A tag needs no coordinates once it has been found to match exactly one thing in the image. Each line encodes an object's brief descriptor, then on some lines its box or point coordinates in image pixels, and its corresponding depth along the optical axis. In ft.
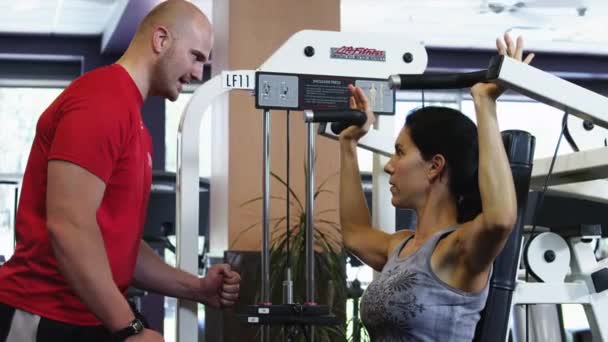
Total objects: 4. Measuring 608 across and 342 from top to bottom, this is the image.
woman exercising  9.77
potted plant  16.41
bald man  9.86
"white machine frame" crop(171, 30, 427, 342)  11.73
